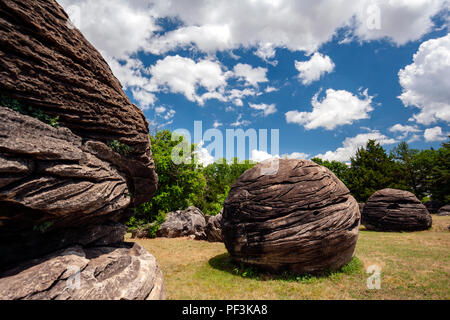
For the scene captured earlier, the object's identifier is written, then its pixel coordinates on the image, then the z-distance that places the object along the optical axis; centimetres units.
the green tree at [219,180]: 2752
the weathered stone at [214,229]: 1734
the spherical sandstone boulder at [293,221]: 841
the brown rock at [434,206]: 3472
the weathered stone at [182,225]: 1980
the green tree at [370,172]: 3575
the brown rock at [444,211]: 3027
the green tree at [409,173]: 3864
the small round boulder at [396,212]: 1989
